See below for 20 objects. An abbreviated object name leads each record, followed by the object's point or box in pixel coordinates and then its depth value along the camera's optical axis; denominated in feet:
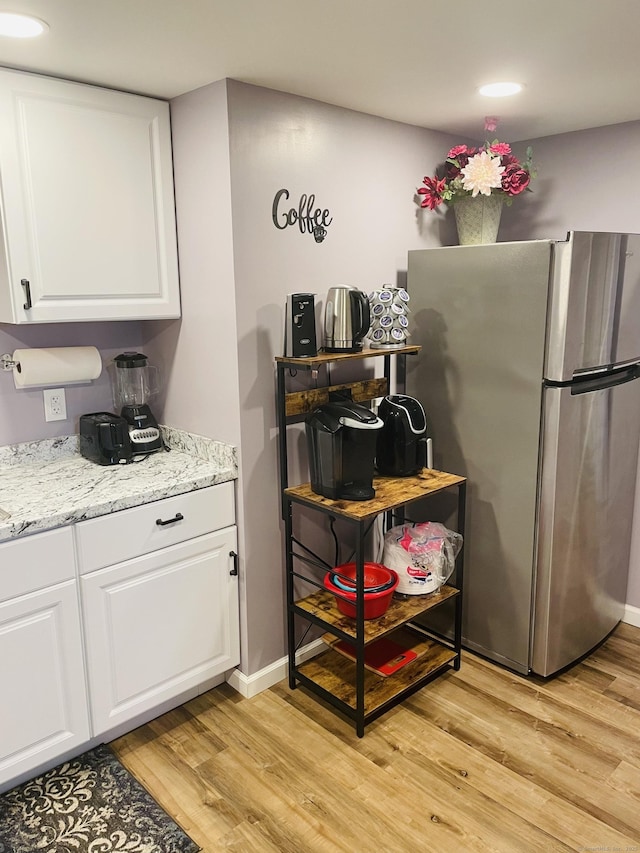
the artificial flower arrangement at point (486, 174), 8.39
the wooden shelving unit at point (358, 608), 7.18
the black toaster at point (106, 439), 7.75
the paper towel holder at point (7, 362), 7.59
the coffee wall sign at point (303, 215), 7.47
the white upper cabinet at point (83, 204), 6.60
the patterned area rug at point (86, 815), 5.99
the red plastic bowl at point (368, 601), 7.38
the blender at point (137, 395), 8.13
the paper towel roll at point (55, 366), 7.47
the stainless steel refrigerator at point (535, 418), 7.59
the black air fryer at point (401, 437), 8.05
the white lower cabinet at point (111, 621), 6.15
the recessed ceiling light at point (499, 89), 7.14
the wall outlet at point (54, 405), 8.04
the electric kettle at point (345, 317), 7.57
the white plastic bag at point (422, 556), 8.14
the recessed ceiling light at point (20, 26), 5.17
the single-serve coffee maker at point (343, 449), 7.20
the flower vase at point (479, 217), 8.73
